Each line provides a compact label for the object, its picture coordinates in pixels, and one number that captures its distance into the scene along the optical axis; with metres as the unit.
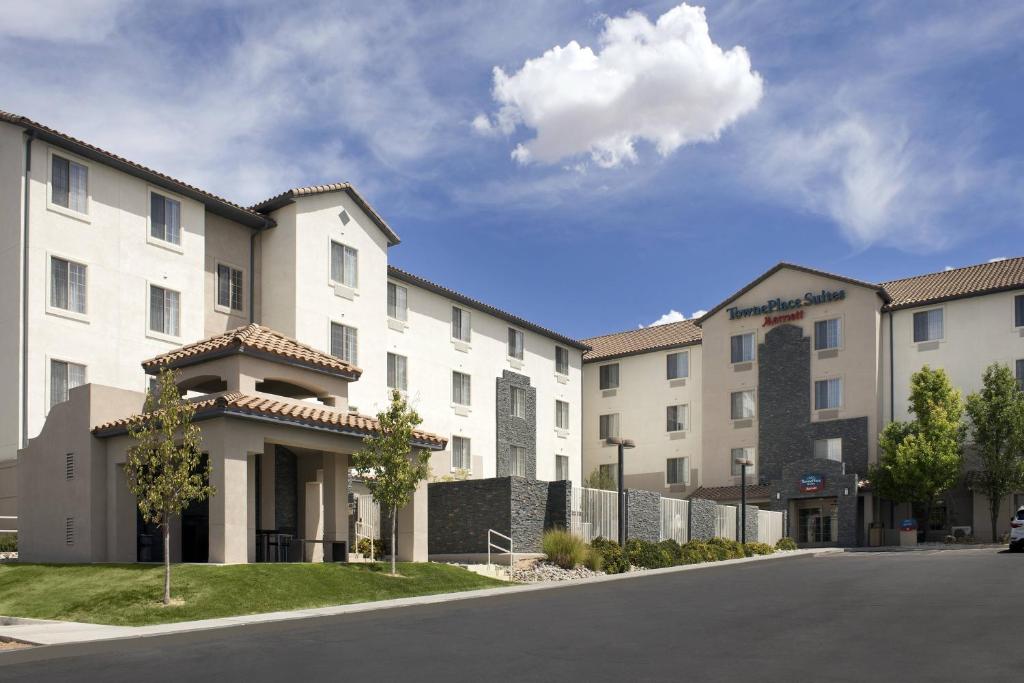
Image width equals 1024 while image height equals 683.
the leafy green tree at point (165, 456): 22.38
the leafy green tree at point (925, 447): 50.84
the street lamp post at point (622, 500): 33.64
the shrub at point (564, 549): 31.52
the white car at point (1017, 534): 36.09
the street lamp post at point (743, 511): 42.88
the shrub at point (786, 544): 48.62
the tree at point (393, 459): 27.34
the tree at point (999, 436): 50.28
